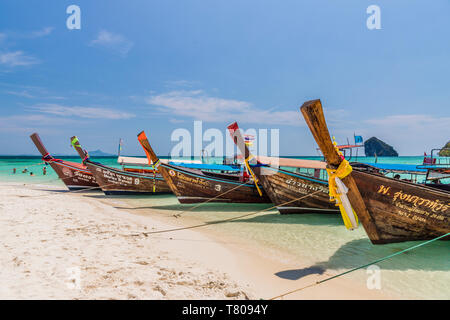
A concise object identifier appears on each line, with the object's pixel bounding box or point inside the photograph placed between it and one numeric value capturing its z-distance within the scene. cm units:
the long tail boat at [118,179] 1450
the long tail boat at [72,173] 1612
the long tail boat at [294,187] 851
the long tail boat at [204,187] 1098
